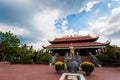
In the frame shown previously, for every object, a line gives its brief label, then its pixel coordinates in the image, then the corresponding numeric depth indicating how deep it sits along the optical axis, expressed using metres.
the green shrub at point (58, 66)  4.68
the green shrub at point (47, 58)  9.47
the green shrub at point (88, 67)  4.33
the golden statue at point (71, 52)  4.86
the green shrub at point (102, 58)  8.32
